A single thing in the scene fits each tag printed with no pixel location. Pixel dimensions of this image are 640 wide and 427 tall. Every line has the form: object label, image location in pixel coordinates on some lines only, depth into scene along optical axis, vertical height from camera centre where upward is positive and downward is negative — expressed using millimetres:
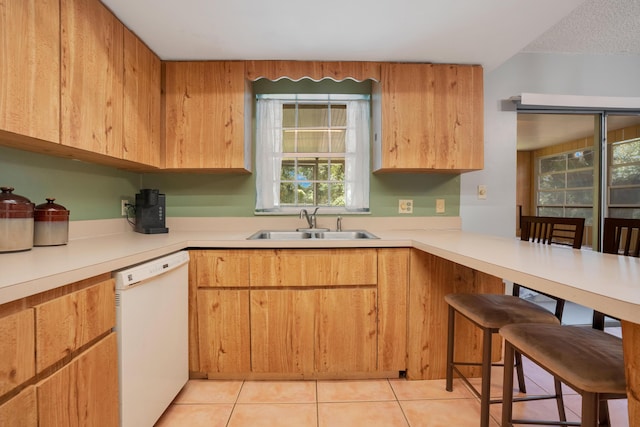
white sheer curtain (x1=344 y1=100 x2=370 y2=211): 2510 +481
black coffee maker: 2075 -18
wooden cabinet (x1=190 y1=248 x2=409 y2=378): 1783 -589
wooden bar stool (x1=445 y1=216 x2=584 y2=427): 1330 -470
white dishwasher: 1183 -570
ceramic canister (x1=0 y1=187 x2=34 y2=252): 1166 -54
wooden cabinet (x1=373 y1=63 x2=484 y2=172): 2127 +654
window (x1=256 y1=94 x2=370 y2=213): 2490 +470
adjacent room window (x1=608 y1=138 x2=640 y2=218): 2734 +293
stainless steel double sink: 2266 -186
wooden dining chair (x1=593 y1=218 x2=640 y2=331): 1209 -111
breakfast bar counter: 669 -184
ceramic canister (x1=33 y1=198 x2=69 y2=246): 1377 -76
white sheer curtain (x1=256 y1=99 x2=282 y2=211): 2479 +468
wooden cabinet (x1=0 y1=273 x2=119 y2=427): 763 -437
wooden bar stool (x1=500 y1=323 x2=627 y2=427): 814 -444
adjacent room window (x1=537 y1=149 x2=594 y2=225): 3002 +271
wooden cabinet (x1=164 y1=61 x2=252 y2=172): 2070 +645
